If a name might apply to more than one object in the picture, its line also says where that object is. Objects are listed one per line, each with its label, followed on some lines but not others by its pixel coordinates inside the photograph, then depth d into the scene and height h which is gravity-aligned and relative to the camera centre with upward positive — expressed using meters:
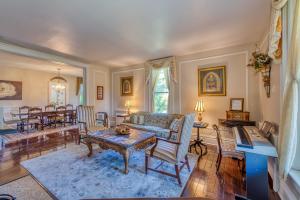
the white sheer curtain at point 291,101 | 1.42 -0.01
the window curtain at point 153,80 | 5.08 +0.75
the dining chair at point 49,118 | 5.16 -0.69
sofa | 3.73 -0.68
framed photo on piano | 3.57 -0.09
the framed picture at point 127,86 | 5.80 +0.62
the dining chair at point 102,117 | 4.60 -0.65
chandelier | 7.40 +0.96
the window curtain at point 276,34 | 1.76 +0.87
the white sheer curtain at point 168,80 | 4.80 +0.70
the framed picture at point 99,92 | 5.98 +0.35
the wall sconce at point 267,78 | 2.51 +0.42
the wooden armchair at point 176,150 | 2.15 -0.81
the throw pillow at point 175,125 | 3.61 -0.64
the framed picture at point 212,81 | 3.89 +0.56
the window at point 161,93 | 4.95 +0.27
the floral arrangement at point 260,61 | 2.51 +0.71
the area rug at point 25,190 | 1.87 -1.26
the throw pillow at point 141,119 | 4.50 -0.59
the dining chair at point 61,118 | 5.62 -0.72
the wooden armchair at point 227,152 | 2.30 -0.84
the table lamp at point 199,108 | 3.92 -0.21
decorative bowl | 3.04 -0.66
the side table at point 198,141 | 3.48 -1.06
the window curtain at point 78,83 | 8.48 +1.06
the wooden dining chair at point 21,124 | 4.95 -0.85
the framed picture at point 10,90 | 5.73 +0.45
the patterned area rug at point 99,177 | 1.97 -1.26
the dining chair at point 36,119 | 4.84 -0.67
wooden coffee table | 2.50 -0.77
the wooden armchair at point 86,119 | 4.00 -0.57
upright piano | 1.80 -0.85
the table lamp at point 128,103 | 5.62 -0.10
